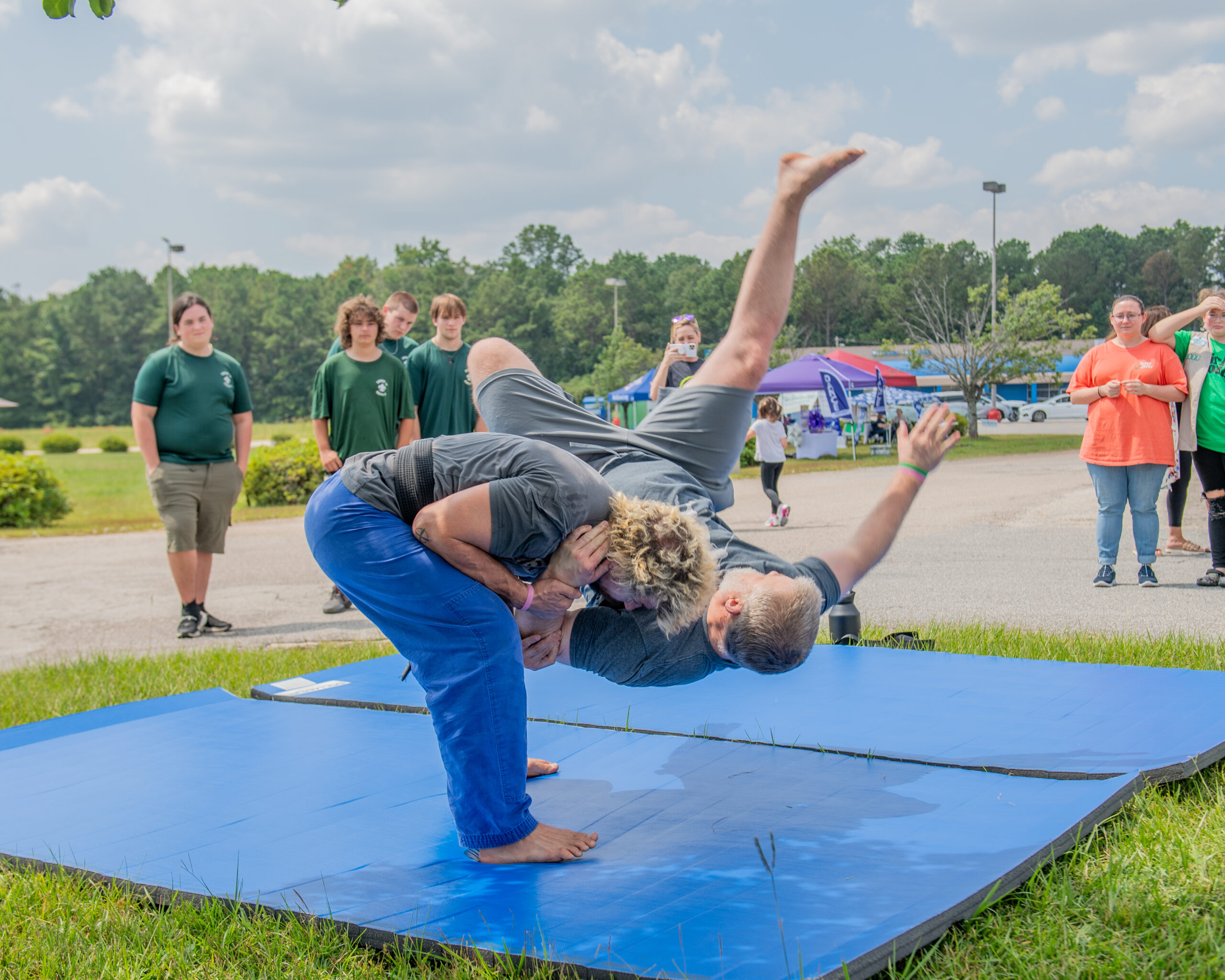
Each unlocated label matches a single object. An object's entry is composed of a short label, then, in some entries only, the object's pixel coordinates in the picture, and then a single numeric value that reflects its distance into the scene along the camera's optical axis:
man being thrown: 2.85
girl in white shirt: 12.17
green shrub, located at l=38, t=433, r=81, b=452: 47.03
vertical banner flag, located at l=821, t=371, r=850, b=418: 23.56
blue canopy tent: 27.86
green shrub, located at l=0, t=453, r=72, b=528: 14.77
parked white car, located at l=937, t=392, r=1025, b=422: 42.31
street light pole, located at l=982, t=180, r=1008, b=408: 39.25
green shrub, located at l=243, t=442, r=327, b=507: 16.97
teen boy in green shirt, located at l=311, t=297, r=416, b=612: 6.90
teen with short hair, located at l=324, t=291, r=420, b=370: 7.58
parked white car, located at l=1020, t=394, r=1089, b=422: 44.34
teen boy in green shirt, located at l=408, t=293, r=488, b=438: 7.37
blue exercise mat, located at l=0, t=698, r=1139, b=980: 2.35
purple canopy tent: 24.61
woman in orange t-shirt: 7.07
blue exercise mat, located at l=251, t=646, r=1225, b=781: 3.45
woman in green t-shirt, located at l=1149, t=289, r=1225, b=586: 7.05
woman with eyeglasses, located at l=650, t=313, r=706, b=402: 7.62
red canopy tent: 27.58
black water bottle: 5.55
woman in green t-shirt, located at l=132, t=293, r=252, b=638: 6.56
